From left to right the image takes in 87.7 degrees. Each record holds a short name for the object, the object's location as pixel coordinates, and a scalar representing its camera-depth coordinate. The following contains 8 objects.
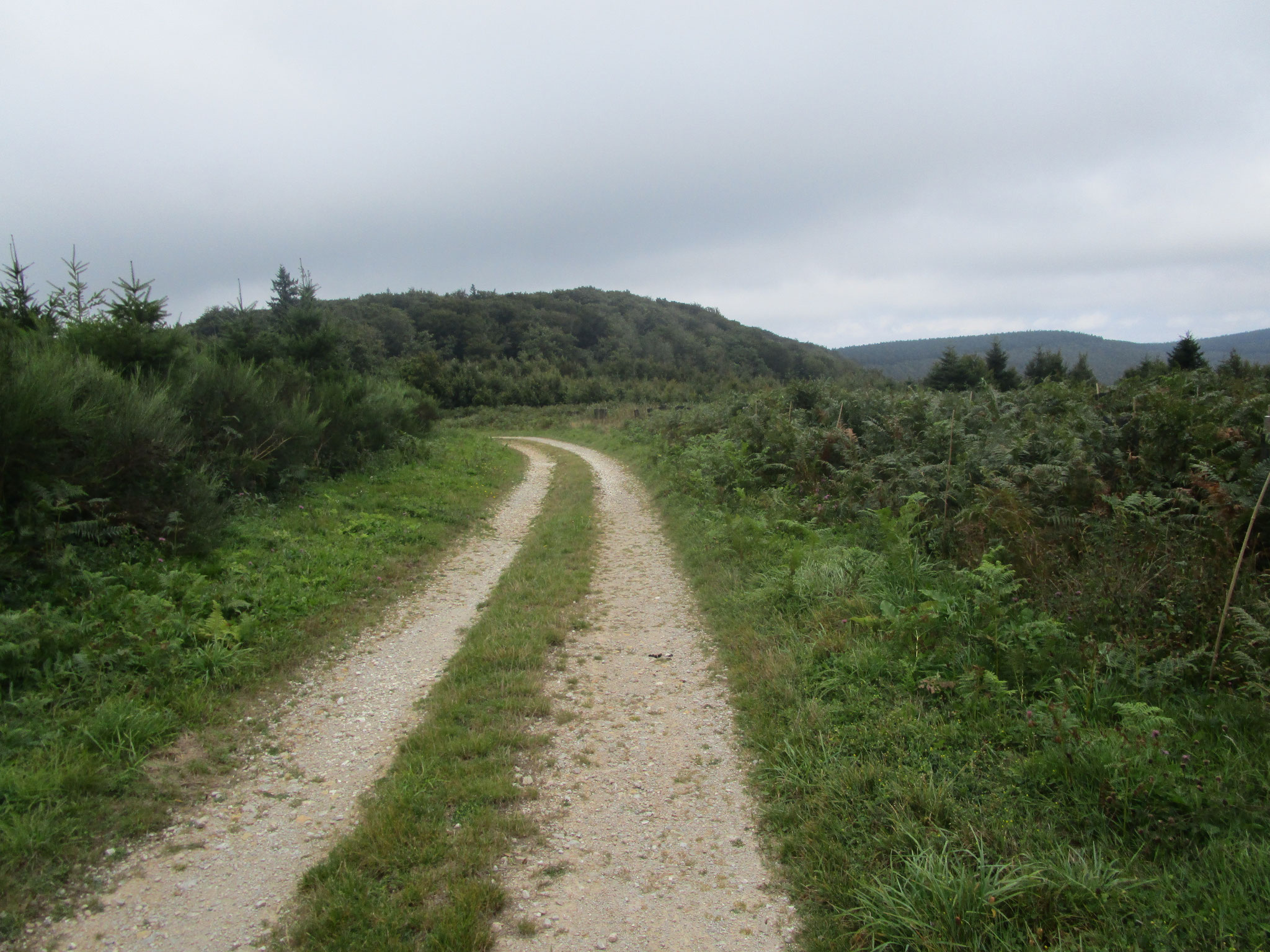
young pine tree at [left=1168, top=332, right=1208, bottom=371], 28.83
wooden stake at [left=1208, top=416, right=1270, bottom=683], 3.90
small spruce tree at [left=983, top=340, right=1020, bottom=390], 37.81
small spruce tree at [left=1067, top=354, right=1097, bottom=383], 31.61
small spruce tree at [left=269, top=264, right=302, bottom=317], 24.66
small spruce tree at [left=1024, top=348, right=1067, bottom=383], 37.00
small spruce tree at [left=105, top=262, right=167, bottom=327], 10.31
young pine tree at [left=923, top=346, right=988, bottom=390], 37.64
